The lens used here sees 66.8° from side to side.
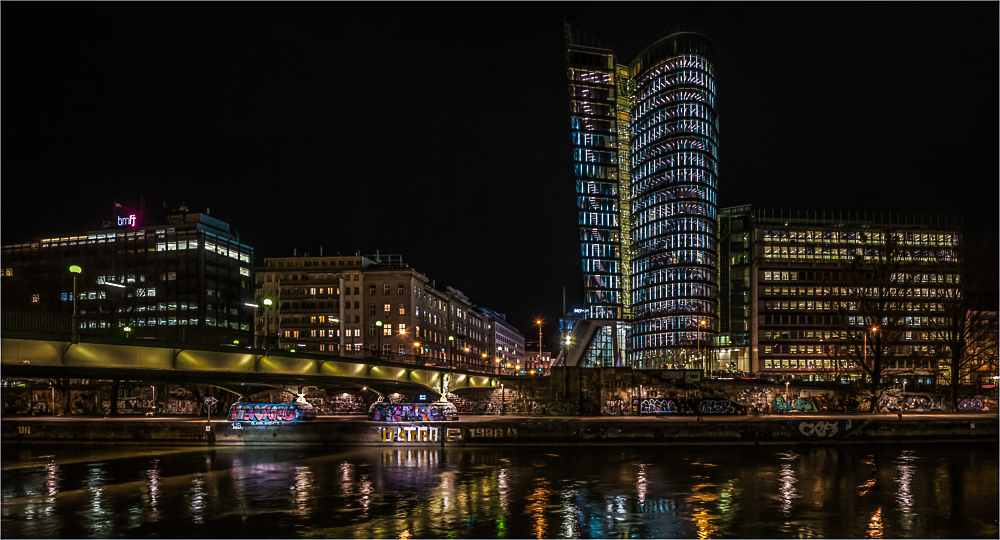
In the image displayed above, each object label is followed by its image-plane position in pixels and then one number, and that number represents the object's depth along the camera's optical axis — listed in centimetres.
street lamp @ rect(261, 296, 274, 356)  5445
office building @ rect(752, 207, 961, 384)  16738
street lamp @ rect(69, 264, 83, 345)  4100
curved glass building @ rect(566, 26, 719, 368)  18512
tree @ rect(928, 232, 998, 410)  9106
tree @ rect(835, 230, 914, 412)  8919
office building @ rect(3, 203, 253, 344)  15062
